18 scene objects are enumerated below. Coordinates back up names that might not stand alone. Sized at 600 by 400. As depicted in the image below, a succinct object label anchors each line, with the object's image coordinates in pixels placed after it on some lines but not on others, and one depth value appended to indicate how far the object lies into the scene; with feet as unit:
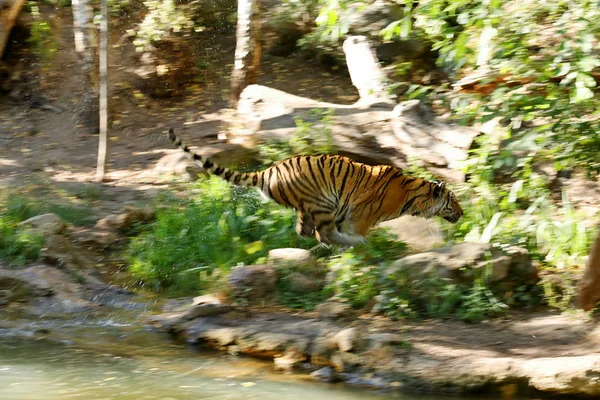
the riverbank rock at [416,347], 37.32
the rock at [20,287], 52.06
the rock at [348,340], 40.55
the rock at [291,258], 52.03
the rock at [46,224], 58.49
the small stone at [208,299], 48.26
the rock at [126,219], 63.77
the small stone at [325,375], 39.73
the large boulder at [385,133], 67.21
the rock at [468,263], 47.91
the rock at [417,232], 56.44
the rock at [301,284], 50.57
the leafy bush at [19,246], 55.70
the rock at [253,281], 49.73
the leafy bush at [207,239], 56.18
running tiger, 55.26
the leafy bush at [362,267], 48.42
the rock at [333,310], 46.52
